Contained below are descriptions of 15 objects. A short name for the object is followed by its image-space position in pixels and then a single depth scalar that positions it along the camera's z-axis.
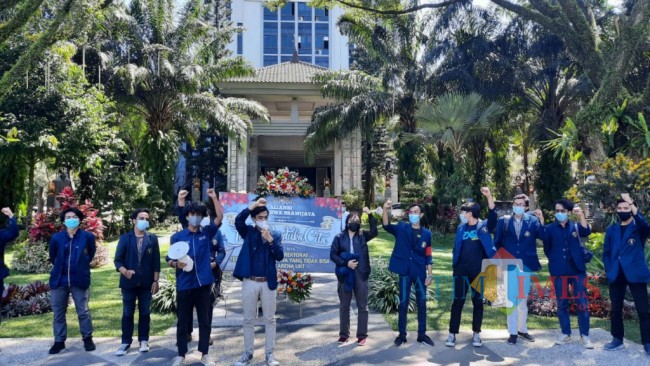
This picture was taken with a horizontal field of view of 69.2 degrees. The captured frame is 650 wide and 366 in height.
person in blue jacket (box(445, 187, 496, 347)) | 5.64
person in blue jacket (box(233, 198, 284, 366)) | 5.13
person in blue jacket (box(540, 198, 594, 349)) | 5.79
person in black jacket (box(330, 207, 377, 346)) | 5.77
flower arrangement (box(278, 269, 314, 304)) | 7.09
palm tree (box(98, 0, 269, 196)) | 18.20
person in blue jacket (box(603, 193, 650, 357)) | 5.45
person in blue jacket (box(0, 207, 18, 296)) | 5.65
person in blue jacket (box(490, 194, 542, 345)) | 5.98
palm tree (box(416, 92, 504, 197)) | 14.98
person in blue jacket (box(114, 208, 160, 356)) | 5.39
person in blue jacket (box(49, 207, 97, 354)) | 5.43
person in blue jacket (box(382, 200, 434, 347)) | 5.79
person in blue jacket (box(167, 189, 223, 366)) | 5.04
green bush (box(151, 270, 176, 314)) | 7.42
